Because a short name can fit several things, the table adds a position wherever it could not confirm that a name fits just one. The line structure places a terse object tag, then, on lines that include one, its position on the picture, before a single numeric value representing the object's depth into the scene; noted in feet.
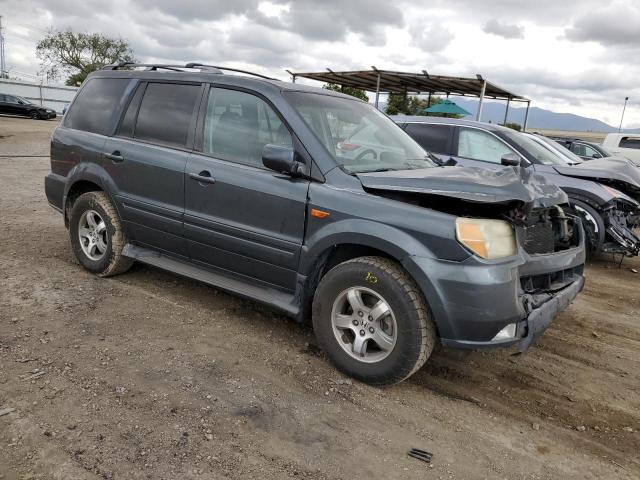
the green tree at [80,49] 162.09
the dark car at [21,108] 97.91
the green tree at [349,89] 81.10
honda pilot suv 9.73
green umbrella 65.31
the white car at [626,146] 58.39
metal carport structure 63.60
